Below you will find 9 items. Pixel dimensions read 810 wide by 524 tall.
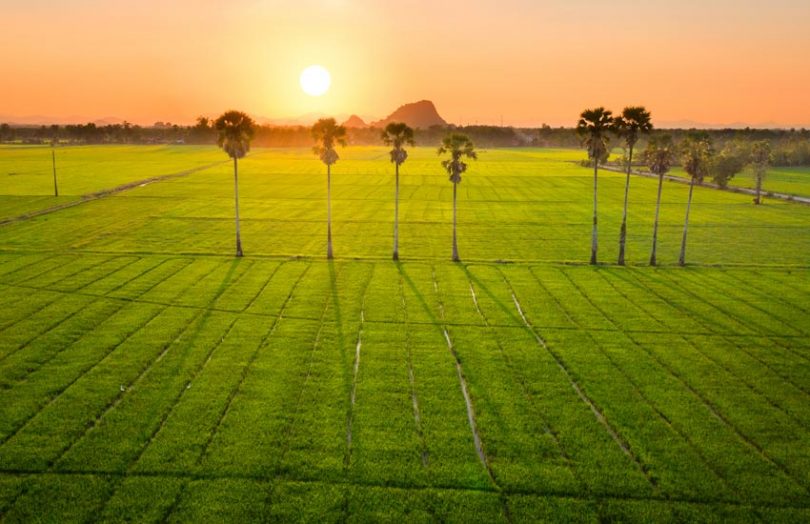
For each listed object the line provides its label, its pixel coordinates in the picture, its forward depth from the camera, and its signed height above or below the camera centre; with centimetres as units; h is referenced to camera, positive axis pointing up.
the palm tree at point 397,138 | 5847 +123
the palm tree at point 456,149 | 5656 +26
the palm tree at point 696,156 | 5559 +22
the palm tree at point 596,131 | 5422 +226
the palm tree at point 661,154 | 5569 +29
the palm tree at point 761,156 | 10694 +68
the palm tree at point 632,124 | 5338 +295
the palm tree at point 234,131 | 5819 +146
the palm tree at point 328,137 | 5859 +114
